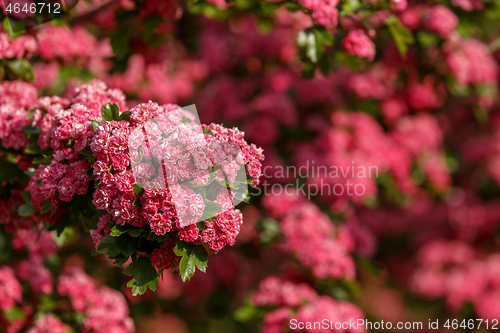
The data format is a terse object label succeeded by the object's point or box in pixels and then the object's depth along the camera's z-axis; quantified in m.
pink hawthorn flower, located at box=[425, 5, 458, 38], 3.62
